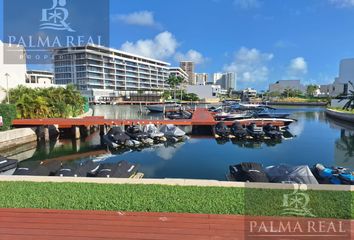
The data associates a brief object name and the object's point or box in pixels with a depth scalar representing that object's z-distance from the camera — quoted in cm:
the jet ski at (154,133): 2919
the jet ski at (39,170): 1228
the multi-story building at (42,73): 7999
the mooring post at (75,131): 3338
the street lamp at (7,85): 3563
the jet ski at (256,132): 3122
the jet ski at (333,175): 1280
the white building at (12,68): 3795
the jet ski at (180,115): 4943
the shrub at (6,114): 2886
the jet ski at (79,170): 1207
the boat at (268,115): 4275
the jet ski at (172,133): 3052
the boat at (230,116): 4143
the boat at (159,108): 7106
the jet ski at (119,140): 2681
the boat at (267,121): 3556
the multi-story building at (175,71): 17388
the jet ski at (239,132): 3136
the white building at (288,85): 18692
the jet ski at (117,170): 1223
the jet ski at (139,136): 2802
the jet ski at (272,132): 3130
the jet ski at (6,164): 1402
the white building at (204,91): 13625
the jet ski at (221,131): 3178
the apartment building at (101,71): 12019
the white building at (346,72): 8831
